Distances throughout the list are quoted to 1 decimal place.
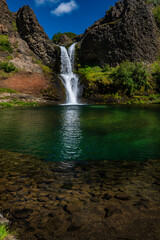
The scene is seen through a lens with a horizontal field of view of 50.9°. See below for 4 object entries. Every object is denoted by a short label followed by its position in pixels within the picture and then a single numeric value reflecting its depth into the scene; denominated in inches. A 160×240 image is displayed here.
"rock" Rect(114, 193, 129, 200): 125.5
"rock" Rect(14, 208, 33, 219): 103.6
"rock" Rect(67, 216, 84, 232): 94.2
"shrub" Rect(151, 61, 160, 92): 1363.2
